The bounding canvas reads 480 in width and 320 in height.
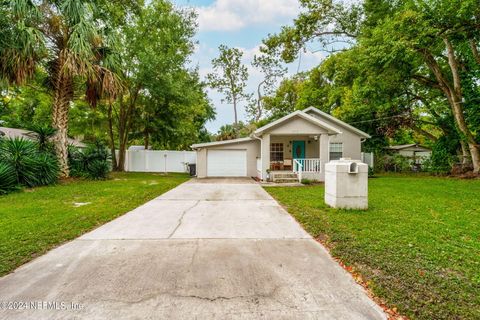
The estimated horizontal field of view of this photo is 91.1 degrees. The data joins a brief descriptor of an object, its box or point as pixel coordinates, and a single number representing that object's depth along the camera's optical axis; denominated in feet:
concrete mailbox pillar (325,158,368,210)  20.22
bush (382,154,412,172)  64.18
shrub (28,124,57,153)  34.65
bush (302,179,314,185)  40.65
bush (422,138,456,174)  54.16
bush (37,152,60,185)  31.48
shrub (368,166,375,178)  51.60
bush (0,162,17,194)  26.27
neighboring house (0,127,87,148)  50.85
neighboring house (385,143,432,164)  84.15
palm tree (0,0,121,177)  29.43
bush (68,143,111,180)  40.29
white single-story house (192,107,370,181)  51.72
